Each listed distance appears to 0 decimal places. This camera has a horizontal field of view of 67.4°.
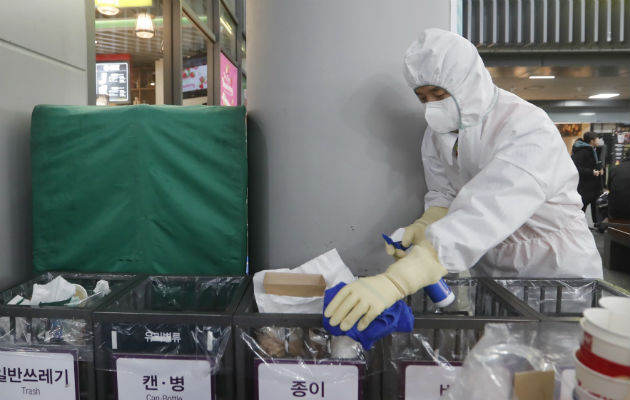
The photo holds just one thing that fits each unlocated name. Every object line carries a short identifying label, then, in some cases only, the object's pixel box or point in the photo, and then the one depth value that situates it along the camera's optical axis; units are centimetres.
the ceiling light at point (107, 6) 426
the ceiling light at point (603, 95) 1024
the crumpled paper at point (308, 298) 109
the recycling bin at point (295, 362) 95
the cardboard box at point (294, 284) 116
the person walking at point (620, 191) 501
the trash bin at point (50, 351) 101
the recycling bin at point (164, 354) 98
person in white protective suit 100
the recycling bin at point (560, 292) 123
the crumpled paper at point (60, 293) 119
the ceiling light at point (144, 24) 464
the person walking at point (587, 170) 629
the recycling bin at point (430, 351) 94
